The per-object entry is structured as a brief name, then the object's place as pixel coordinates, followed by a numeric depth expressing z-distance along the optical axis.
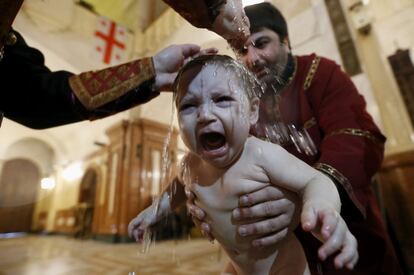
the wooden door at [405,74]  2.89
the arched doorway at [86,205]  4.27
